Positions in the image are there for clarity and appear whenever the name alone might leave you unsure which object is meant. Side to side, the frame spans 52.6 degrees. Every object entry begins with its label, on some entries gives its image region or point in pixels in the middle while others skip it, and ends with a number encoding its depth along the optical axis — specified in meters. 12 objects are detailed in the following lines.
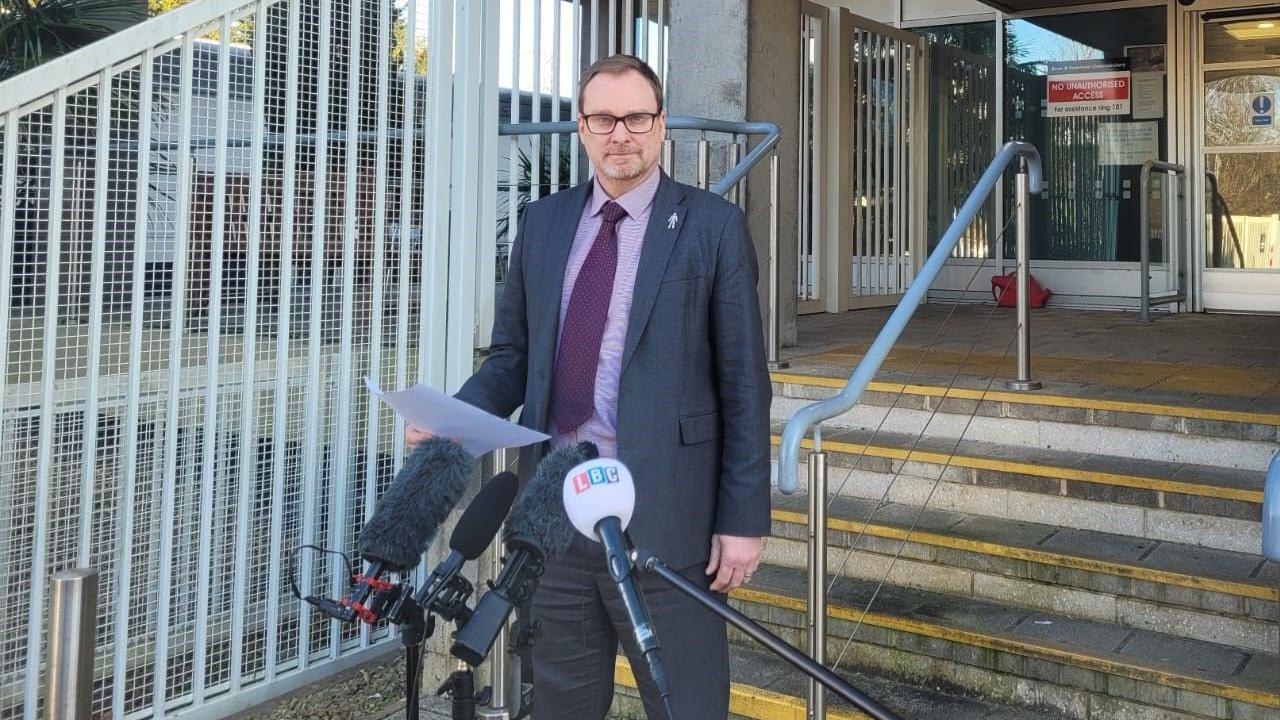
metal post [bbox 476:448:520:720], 2.09
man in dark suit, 2.50
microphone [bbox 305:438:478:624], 1.80
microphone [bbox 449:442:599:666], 1.72
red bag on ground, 10.03
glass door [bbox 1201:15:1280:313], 9.36
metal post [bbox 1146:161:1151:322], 8.48
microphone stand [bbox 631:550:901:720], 1.53
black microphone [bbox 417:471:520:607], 1.80
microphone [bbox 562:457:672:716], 1.65
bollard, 2.19
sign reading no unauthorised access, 9.95
